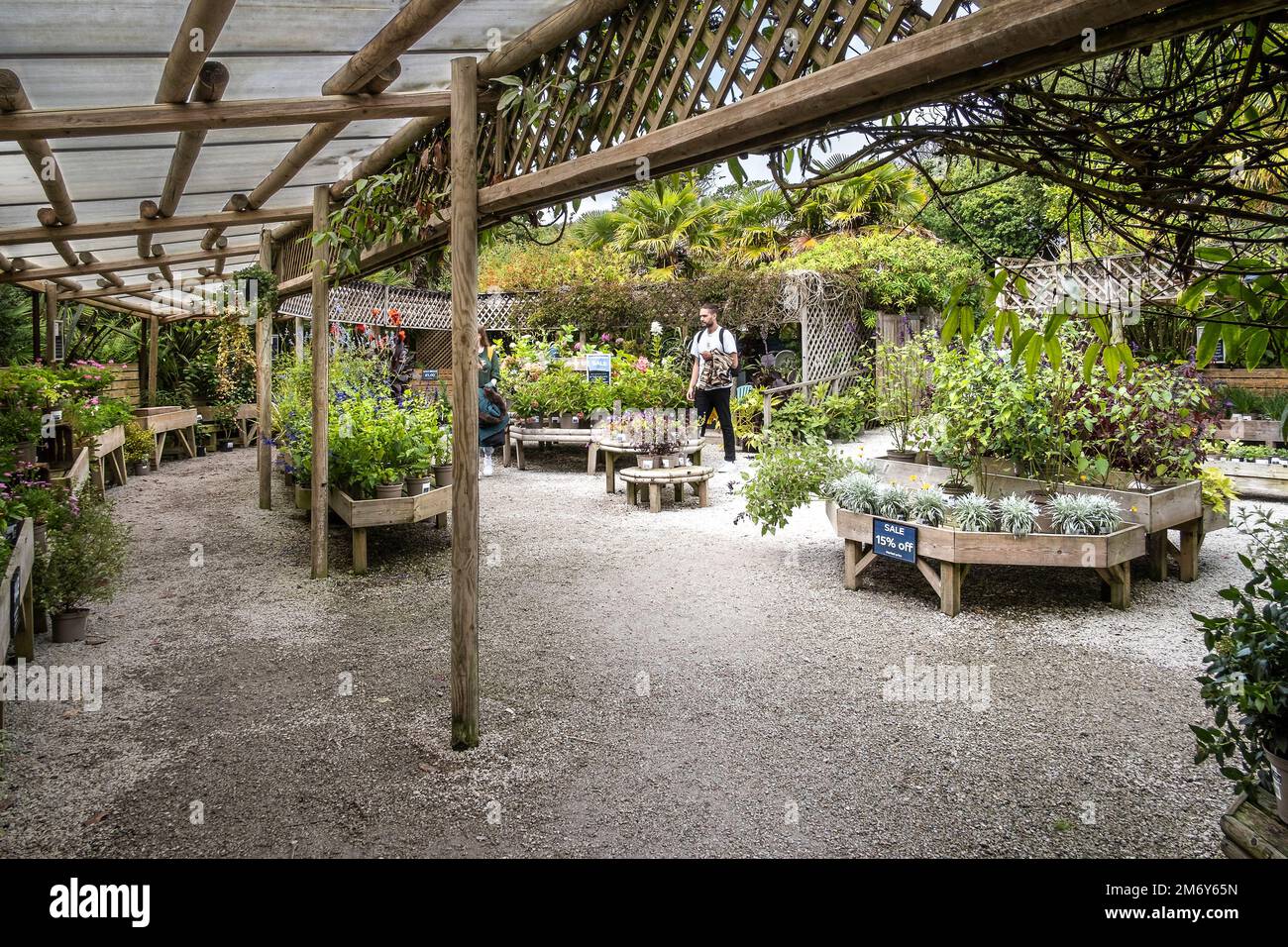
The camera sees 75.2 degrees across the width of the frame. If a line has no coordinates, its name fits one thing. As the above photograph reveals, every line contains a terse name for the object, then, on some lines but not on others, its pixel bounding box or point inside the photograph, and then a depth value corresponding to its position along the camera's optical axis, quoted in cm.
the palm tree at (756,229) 1597
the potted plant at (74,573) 465
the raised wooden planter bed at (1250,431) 1071
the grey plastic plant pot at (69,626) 469
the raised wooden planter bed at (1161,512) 526
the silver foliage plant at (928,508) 531
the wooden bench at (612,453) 941
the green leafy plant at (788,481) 621
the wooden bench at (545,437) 1154
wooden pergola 190
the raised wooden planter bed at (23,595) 375
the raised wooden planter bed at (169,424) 1189
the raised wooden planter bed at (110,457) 912
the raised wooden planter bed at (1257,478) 861
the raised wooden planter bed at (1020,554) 489
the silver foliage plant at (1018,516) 502
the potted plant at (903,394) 752
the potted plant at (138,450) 1125
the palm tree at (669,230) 1785
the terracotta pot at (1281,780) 213
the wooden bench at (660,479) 840
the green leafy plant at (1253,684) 215
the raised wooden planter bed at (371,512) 621
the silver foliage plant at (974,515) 516
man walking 1041
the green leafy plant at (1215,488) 577
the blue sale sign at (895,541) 519
